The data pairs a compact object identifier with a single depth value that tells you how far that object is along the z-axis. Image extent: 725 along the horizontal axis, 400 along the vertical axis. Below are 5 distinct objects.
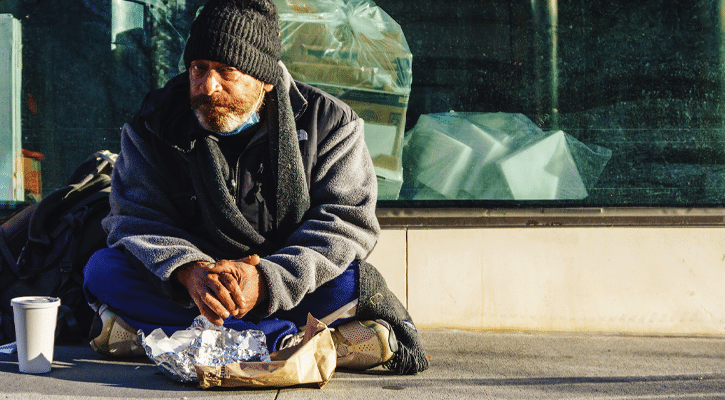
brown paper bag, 5.00
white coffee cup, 5.30
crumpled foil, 5.29
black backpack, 6.79
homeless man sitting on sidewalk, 5.80
